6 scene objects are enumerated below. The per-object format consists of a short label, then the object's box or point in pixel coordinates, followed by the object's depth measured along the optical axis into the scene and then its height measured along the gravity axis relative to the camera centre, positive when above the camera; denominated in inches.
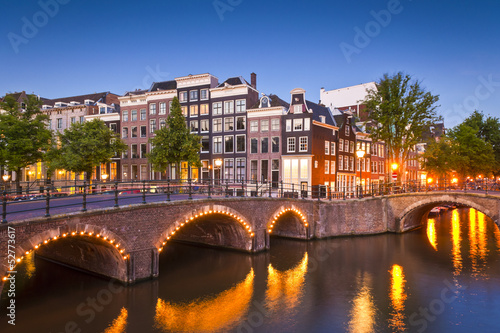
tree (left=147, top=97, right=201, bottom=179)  1240.8 +104.3
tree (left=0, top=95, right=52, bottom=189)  1289.4 +137.2
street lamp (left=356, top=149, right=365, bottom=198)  881.0 +42.0
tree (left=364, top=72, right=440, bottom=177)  1256.2 +226.1
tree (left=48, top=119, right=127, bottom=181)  1274.6 +87.8
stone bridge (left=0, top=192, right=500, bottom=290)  474.3 -124.7
